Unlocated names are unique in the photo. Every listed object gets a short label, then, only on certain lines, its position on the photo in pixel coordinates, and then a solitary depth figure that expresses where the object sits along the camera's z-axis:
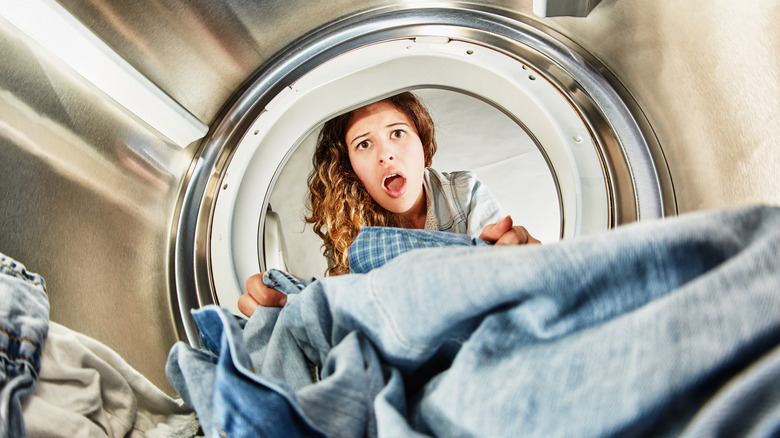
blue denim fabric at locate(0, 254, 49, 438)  0.38
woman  1.29
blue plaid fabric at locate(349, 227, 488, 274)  0.73
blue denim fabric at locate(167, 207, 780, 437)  0.26
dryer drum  0.80
